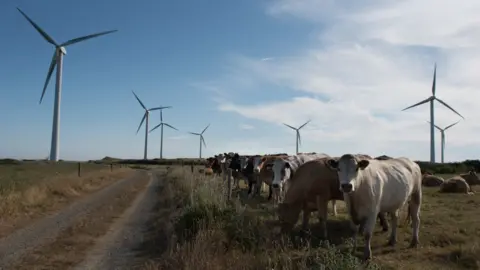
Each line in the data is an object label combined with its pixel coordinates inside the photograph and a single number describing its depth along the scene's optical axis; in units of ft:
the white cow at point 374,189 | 34.27
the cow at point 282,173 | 56.70
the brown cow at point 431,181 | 110.62
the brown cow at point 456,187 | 88.94
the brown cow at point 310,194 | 43.09
